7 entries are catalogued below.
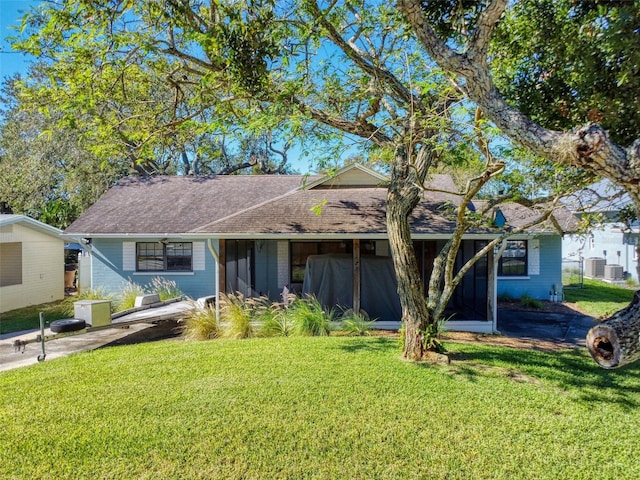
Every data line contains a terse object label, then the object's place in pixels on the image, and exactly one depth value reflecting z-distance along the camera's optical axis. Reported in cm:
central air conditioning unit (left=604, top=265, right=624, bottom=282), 1933
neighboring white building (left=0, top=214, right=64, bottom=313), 1385
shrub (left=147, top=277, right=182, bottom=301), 1399
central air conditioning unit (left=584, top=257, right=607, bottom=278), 2060
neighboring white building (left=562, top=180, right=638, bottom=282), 1931
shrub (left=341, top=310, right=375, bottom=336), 977
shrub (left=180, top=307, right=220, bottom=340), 983
